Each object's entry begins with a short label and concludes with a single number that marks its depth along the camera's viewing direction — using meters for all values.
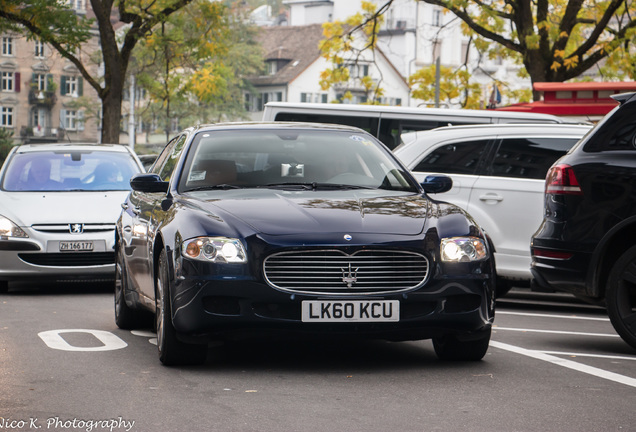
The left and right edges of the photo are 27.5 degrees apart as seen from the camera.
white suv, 12.54
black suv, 8.73
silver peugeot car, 13.45
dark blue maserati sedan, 7.29
